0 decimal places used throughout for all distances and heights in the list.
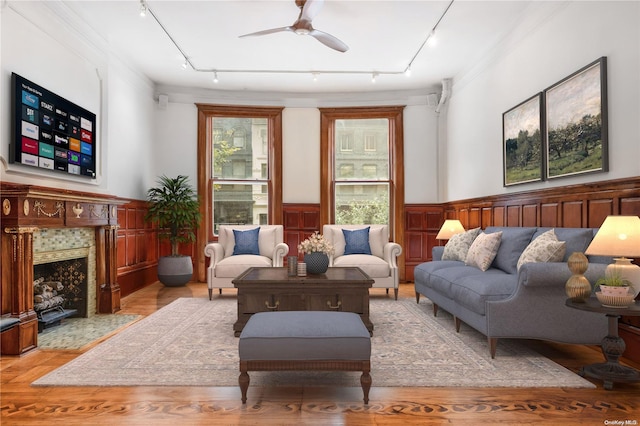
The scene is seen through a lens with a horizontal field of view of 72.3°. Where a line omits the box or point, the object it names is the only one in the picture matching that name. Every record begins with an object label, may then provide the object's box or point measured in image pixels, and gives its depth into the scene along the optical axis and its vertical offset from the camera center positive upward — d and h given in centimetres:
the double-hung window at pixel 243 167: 773 +88
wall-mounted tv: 384 +86
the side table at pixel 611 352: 273 -90
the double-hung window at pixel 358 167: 778 +87
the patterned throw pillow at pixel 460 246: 509 -36
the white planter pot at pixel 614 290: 273 -48
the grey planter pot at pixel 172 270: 670 -82
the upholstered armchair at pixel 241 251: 579 -48
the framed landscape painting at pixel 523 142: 459 +82
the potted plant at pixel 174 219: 672 -3
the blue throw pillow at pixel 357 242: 630 -38
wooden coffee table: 407 -74
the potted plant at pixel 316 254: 450 -39
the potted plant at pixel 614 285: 273 -45
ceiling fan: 409 +188
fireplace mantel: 351 -16
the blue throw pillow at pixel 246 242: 620 -36
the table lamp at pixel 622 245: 279 -20
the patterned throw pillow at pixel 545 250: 345 -28
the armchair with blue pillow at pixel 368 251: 586 -50
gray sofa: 316 -67
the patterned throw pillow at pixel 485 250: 435 -35
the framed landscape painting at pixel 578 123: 359 +82
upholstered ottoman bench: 254 -79
